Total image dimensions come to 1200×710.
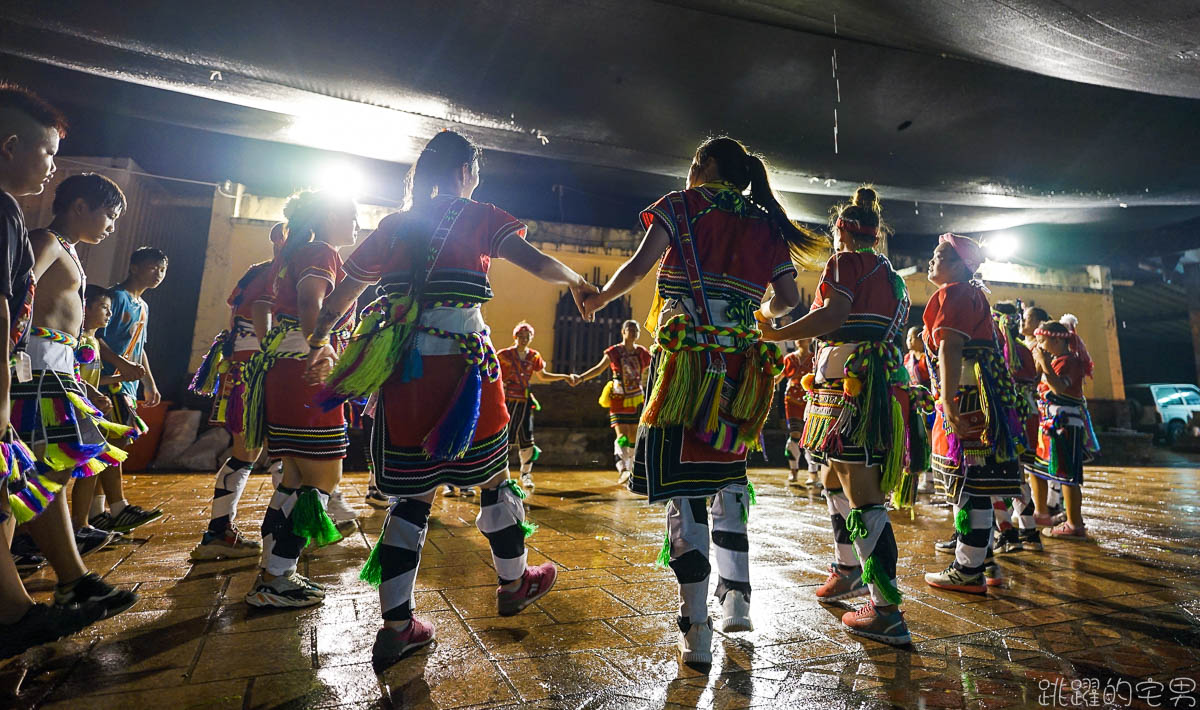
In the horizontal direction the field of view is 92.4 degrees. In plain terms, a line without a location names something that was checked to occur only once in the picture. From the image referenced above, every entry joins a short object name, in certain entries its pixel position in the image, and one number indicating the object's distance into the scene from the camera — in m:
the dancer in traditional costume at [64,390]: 2.03
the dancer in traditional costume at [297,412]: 2.40
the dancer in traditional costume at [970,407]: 2.92
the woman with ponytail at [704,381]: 1.96
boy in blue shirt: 3.74
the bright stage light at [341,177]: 9.60
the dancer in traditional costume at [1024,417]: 3.88
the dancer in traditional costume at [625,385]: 7.14
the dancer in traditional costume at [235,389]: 3.19
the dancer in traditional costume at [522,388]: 7.02
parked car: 15.17
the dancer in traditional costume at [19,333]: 1.62
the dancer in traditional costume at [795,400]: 7.87
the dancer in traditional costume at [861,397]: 2.30
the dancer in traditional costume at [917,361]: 6.04
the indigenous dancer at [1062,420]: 4.39
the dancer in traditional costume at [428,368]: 1.91
